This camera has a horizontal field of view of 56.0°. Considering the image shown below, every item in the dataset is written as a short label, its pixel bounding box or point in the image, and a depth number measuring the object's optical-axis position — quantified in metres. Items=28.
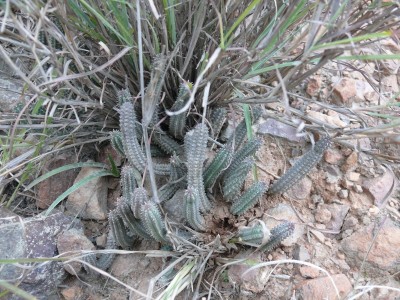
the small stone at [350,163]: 0.38
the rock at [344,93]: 0.42
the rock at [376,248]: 0.34
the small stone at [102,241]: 0.38
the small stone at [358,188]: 0.38
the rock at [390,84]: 0.43
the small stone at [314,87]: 0.43
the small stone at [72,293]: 0.37
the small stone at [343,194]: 0.38
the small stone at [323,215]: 0.37
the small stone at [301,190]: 0.38
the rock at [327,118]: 0.40
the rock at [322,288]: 0.33
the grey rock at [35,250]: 0.35
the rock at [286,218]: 0.35
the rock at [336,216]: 0.36
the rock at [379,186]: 0.37
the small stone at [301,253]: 0.35
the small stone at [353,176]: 0.38
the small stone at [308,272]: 0.34
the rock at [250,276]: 0.34
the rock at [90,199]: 0.40
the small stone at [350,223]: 0.36
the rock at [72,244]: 0.36
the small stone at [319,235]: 0.36
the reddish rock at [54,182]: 0.40
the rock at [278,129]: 0.39
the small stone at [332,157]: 0.39
